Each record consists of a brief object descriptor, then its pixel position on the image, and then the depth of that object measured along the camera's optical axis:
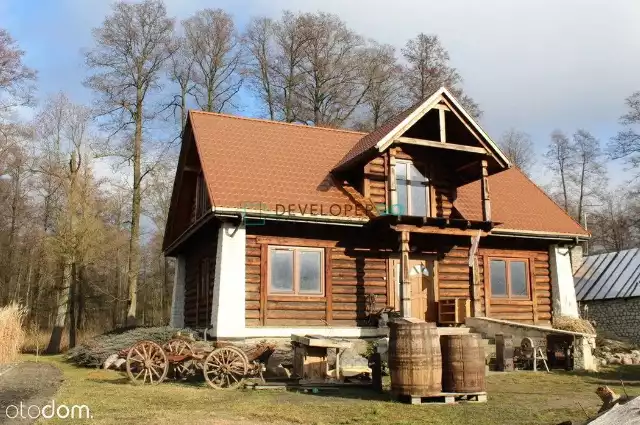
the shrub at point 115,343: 16.48
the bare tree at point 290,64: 37.66
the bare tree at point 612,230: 48.22
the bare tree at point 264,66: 38.28
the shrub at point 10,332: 16.20
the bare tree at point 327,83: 37.56
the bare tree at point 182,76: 34.38
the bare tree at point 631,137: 36.41
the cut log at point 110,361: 16.41
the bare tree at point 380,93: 38.22
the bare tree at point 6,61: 28.42
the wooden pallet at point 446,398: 10.61
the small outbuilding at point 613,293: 27.92
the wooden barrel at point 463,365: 10.83
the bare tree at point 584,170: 46.53
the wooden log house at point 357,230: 16.33
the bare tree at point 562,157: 47.25
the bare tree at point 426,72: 37.12
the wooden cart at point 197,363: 12.66
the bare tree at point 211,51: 36.12
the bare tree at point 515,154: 47.03
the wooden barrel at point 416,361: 10.59
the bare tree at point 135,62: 30.69
